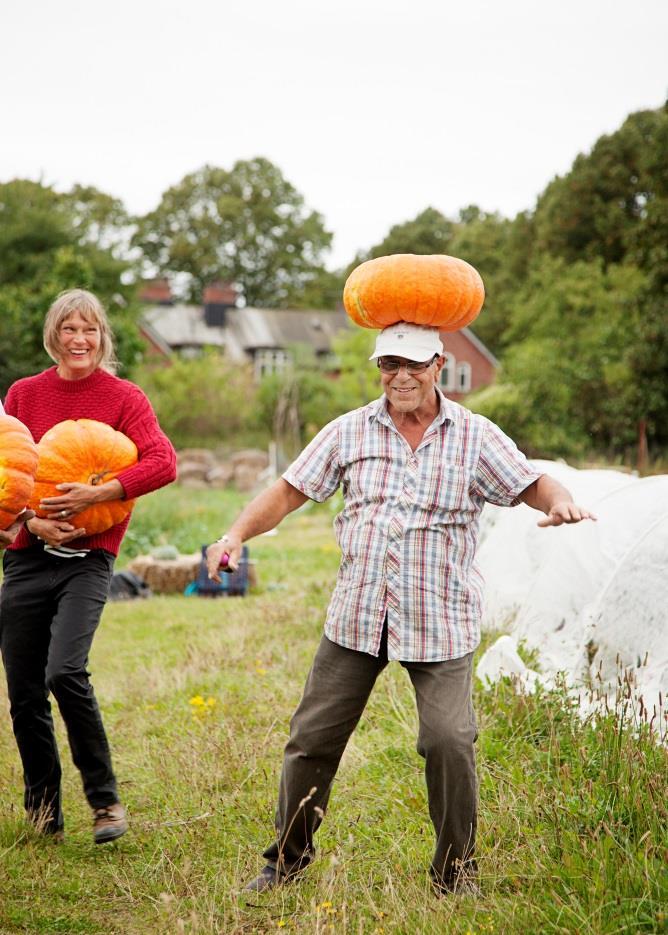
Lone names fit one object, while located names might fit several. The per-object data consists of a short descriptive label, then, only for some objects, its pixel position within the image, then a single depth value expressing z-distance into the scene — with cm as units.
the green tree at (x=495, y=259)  4816
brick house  5559
